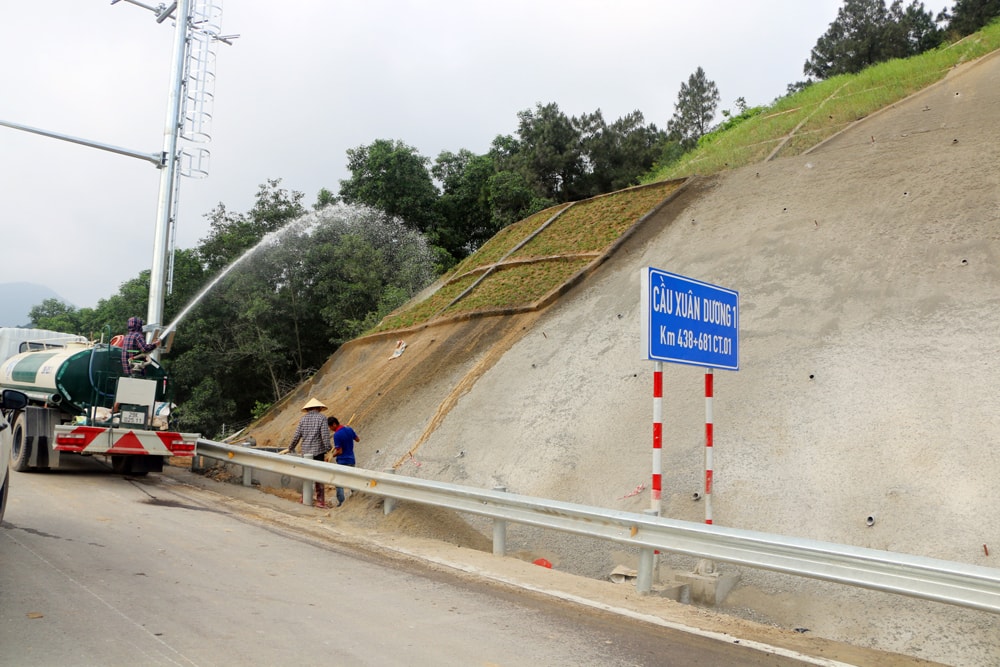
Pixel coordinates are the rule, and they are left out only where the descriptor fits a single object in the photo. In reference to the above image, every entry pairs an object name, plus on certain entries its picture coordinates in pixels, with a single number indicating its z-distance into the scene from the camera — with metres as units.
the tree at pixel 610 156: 39.69
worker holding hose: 13.29
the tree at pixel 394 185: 36.28
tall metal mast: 14.98
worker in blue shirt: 11.98
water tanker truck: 12.84
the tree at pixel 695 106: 51.38
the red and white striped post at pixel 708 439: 7.93
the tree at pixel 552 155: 39.66
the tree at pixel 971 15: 38.50
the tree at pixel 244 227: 29.31
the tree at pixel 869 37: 42.38
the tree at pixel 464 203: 37.78
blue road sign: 7.45
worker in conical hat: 12.31
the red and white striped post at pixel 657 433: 7.41
